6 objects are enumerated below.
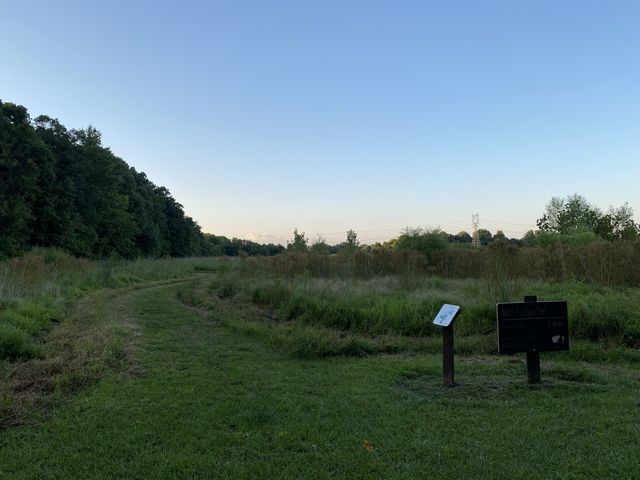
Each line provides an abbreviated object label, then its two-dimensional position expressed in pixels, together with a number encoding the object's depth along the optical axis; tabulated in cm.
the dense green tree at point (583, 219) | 4763
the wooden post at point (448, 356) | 596
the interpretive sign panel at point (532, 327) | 588
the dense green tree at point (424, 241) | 2725
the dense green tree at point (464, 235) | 7624
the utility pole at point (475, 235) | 5798
